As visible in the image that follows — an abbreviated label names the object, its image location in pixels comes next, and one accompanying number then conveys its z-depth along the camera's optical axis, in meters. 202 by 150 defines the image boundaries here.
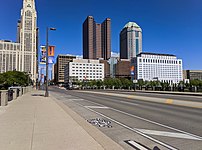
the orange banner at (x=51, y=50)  18.69
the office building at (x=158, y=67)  126.71
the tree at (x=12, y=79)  55.96
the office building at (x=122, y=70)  141.09
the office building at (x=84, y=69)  123.37
